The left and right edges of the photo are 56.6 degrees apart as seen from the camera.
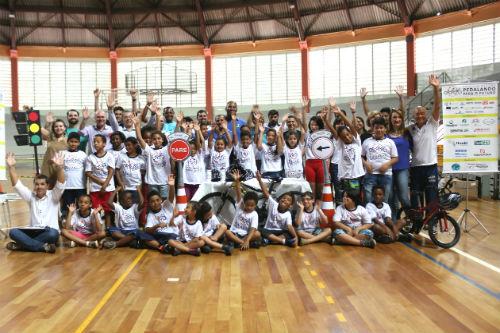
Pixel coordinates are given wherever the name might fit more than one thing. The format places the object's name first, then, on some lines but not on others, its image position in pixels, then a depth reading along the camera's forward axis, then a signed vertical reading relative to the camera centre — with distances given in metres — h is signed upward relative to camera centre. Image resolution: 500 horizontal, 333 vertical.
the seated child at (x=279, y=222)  7.07 -1.00
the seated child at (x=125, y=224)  7.12 -0.99
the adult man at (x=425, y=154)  7.38 +0.03
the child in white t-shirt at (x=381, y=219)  7.22 -0.98
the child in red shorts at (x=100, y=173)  7.55 -0.19
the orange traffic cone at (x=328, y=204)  7.34 -0.75
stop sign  7.21 +0.17
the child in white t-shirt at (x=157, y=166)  7.50 -0.10
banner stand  8.05 -1.24
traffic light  8.56 +0.65
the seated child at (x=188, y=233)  6.61 -1.07
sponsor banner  7.92 +0.48
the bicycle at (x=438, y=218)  6.82 -0.96
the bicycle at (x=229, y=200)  7.78 -0.70
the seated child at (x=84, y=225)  7.18 -1.01
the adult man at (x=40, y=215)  6.91 -0.82
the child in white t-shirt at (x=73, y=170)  7.57 -0.14
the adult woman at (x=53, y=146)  7.98 +0.27
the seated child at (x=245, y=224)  6.92 -0.99
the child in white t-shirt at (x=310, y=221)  7.19 -1.01
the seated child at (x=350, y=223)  7.07 -1.02
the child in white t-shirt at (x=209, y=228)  6.71 -1.03
